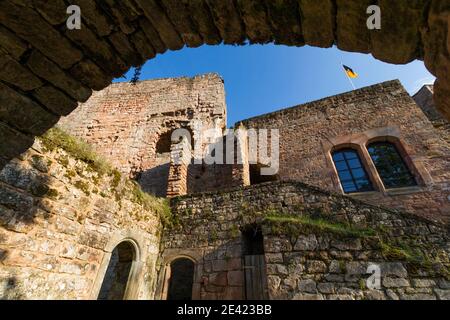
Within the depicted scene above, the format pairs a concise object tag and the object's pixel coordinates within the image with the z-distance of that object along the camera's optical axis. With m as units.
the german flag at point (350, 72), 10.80
